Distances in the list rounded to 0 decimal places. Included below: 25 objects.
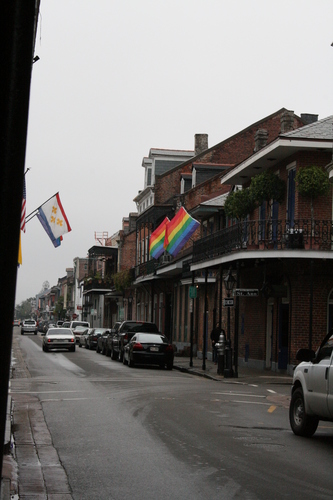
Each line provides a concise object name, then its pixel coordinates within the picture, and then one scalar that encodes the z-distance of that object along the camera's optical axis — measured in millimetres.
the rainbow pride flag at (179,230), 29406
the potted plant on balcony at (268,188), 26484
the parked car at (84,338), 52953
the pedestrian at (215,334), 27055
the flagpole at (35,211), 28666
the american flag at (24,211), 23500
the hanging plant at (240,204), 28125
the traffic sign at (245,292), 23312
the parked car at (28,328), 91500
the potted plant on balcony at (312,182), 24391
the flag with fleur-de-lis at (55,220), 28531
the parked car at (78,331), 58447
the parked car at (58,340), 41188
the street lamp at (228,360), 23984
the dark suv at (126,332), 32812
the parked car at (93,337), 49000
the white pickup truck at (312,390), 10219
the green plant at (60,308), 129000
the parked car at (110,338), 36150
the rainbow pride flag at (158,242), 34875
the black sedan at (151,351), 28219
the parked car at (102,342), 41309
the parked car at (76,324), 64662
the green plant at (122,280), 57156
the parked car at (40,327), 98812
